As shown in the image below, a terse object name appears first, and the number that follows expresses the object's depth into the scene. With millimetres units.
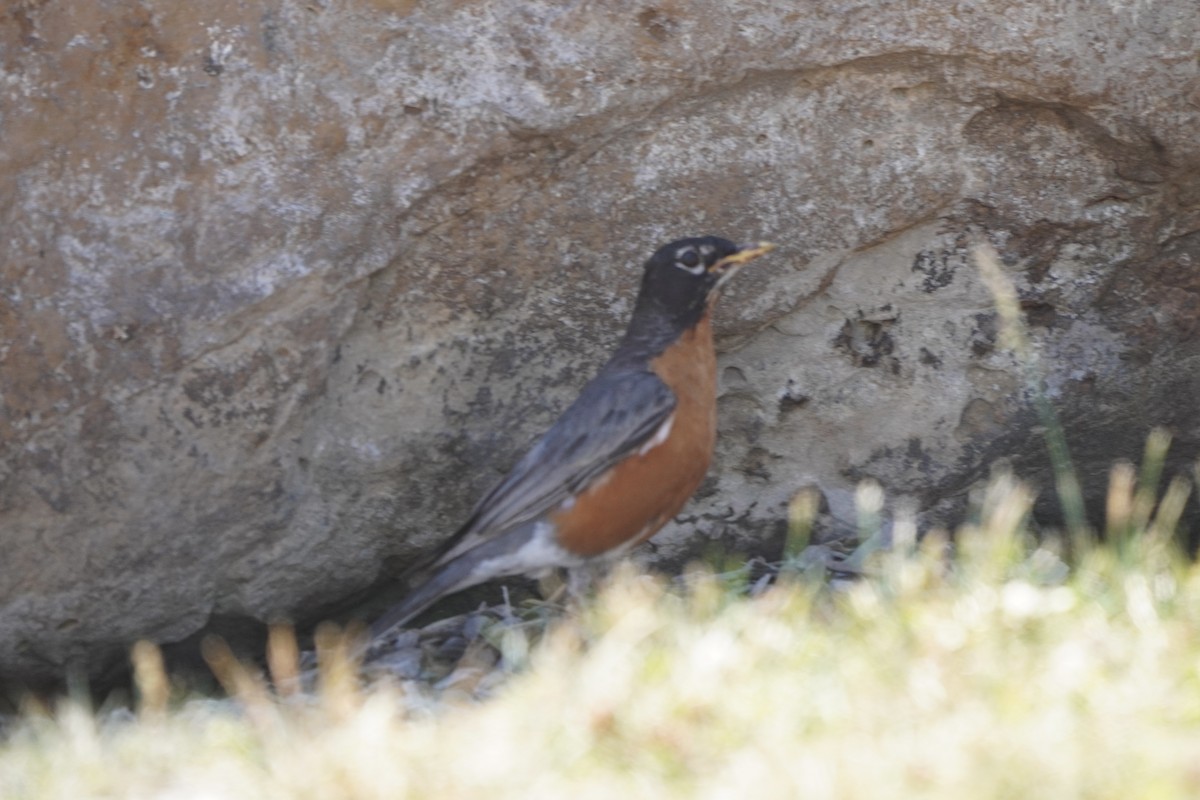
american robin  9984
